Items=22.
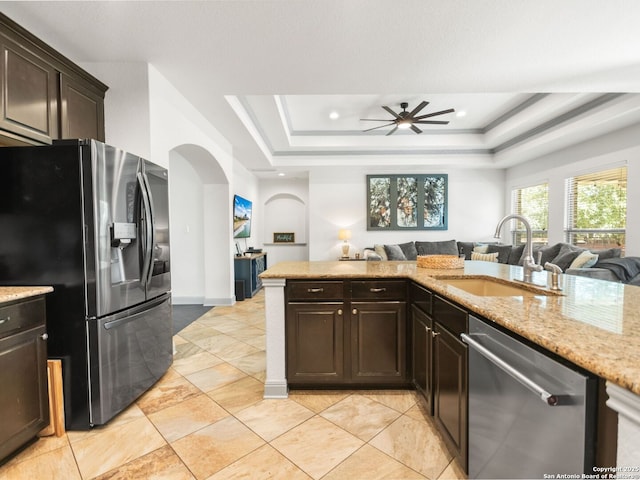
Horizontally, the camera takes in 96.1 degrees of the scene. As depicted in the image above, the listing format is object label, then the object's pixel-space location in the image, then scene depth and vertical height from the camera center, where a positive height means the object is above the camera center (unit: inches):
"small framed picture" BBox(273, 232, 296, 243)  291.1 -6.0
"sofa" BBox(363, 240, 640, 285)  129.8 -16.0
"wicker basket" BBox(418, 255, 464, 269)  88.9 -9.8
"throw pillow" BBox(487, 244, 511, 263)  217.8 -15.8
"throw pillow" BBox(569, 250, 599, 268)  142.6 -15.1
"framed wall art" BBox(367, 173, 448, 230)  250.4 +26.0
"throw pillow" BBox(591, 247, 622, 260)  145.0 -12.0
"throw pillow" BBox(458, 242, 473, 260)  236.1 -14.6
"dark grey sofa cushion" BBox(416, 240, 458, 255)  236.8 -14.4
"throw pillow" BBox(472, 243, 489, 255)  226.4 -14.1
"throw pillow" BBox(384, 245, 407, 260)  221.1 -17.2
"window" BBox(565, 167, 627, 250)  156.6 +12.5
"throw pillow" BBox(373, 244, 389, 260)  224.8 -16.1
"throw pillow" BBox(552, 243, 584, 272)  154.6 -13.9
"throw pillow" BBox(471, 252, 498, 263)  211.5 -19.2
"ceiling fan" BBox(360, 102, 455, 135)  155.8 +63.6
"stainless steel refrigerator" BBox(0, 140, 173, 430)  67.9 -4.3
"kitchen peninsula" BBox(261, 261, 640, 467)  24.6 -12.1
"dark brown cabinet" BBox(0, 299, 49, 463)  57.1 -30.0
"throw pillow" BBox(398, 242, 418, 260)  235.1 -15.9
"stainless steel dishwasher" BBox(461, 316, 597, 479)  28.9 -22.4
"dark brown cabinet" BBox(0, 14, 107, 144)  64.4 +35.6
